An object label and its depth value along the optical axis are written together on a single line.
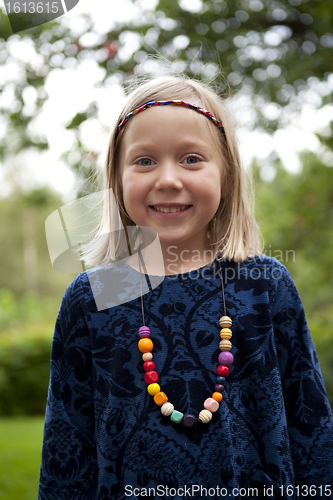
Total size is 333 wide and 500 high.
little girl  1.17
